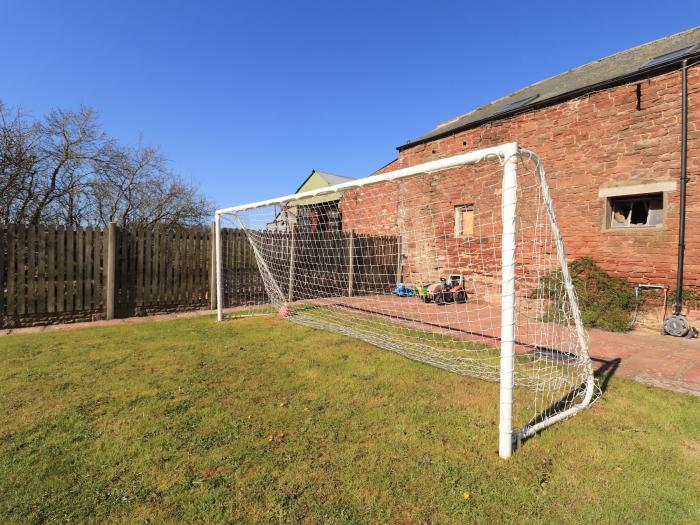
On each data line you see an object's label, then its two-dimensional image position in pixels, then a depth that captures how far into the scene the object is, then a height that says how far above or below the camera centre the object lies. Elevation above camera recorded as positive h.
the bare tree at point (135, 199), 12.22 +2.21
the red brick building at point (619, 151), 6.26 +2.15
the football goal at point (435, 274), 2.92 -0.37
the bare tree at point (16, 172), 8.91 +2.19
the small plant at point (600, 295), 6.36 -0.71
